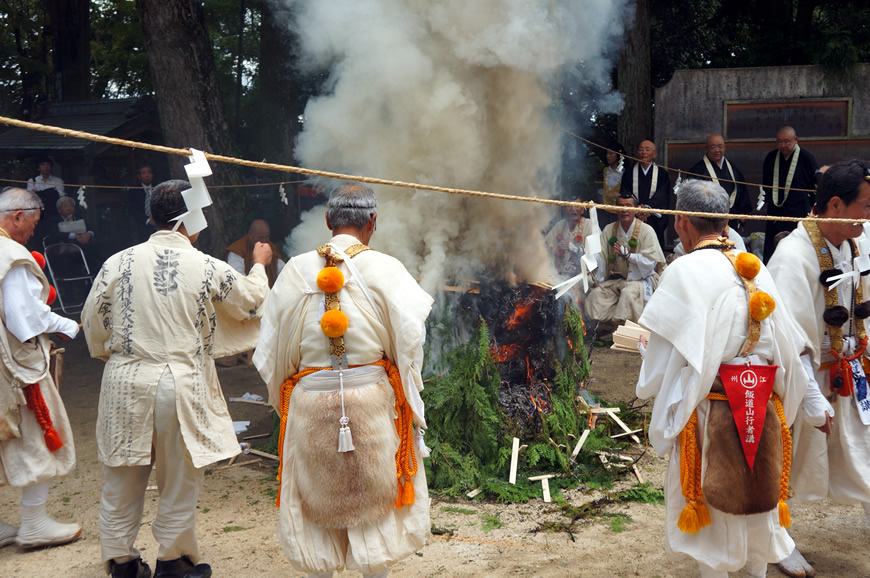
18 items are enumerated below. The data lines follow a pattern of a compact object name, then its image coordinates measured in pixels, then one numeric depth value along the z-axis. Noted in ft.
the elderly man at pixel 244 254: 26.89
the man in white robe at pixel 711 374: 10.23
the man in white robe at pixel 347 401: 10.11
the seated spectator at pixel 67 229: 37.01
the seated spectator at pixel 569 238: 27.78
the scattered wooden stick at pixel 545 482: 15.88
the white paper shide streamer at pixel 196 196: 9.16
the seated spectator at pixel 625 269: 28.35
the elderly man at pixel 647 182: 31.01
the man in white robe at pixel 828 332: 12.03
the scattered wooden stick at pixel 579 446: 17.34
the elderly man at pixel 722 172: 30.37
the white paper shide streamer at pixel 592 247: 12.03
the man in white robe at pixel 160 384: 11.89
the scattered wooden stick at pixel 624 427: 18.78
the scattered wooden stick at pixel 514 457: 16.42
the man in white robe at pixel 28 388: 13.41
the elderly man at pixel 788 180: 29.63
